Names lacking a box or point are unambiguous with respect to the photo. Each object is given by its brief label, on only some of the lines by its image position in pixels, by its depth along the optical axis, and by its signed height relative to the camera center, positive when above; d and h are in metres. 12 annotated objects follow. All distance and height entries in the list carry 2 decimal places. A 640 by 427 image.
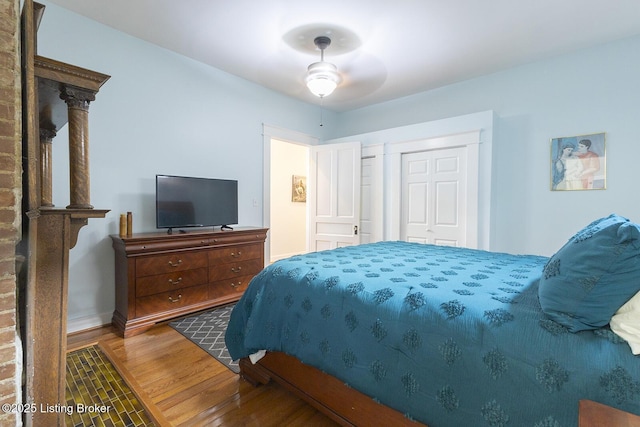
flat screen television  2.94 +0.04
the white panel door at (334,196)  4.36 +0.17
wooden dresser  2.59 -0.67
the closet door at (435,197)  3.67 +0.14
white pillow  0.87 -0.35
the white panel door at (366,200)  4.45 +0.10
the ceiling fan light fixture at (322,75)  2.90 +1.33
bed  0.91 -0.50
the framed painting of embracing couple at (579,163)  2.99 +0.48
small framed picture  6.47 +0.40
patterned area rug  2.25 -1.13
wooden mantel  1.28 -0.10
